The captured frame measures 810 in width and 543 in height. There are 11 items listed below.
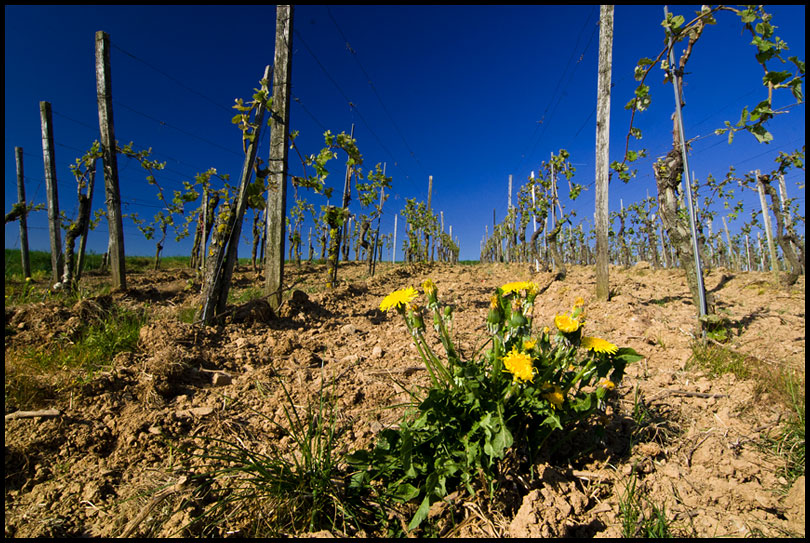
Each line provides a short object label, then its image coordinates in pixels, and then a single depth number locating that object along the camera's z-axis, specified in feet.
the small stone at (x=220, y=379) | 7.99
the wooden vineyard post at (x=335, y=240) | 23.35
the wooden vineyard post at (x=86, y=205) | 18.56
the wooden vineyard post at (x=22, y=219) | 23.31
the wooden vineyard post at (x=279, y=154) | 14.21
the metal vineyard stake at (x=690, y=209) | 9.88
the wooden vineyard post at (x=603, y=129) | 16.88
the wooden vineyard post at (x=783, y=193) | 35.70
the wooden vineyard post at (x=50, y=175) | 20.18
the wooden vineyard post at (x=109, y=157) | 15.88
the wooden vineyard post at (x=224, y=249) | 11.31
